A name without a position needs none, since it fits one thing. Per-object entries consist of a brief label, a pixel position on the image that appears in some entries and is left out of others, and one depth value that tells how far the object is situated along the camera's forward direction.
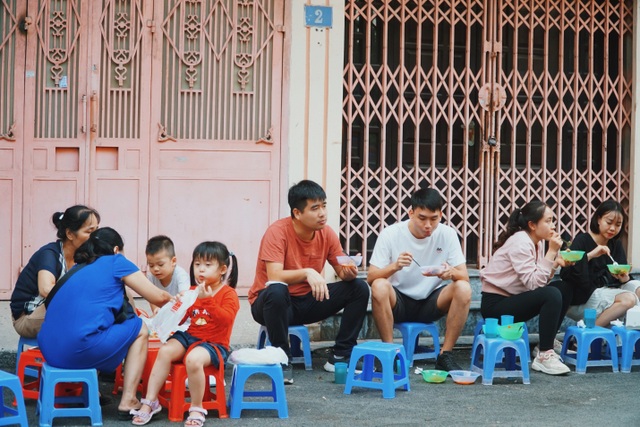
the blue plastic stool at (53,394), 8.08
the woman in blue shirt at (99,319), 8.17
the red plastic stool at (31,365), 9.02
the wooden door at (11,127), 12.14
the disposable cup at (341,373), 10.02
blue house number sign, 12.77
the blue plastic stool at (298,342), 10.49
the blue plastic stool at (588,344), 10.84
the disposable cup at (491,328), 10.26
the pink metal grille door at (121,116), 12.35
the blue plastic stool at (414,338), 10.76
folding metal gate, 13.16
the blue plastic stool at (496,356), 10.13
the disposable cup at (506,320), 10.32
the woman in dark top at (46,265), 9.33
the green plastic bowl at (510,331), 10.18
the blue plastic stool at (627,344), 10.94
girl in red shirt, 8.23
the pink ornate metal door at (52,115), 12.22
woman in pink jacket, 10.70
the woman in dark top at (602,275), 11.37
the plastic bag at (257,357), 8.68
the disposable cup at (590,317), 11.01
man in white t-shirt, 10.49
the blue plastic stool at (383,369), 9.43
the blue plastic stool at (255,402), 8.63
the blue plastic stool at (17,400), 7.76
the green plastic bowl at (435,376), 10.13
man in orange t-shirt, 10.12
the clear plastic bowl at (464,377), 10.10
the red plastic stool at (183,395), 8.40
